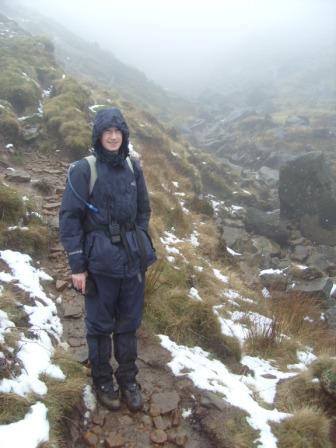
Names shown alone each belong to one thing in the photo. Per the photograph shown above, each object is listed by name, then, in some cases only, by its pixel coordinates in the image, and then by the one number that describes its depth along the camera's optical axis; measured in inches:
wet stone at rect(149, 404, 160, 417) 184.1
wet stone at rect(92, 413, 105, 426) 172.2
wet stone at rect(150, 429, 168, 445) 172.1
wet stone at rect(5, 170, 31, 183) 368.2
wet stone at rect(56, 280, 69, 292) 255.1
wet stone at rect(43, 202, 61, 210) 337.1
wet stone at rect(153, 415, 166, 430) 179.1
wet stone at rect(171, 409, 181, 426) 184.0
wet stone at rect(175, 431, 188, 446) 175.3
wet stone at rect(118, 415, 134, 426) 175.6
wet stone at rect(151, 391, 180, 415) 187.9
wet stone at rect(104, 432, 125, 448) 164.1
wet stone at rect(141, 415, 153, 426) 179.2
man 158.9
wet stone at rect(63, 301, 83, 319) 236.1
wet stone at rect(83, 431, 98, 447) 162.9
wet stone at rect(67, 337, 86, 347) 215.6
